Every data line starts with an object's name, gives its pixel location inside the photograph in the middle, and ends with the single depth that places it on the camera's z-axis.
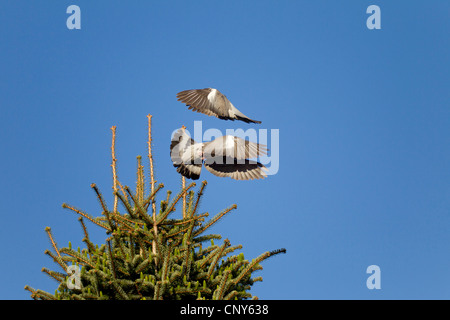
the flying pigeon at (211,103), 12.52
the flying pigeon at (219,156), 12.51
